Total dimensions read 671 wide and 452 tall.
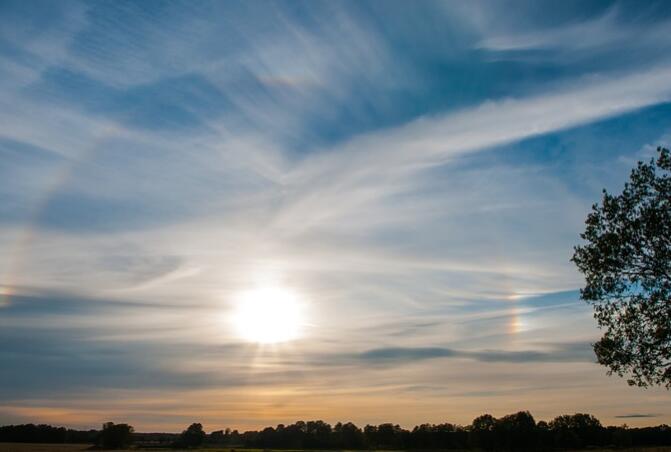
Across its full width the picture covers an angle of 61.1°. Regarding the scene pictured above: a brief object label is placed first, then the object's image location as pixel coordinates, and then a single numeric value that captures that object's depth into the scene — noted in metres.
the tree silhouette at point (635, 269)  33.16
